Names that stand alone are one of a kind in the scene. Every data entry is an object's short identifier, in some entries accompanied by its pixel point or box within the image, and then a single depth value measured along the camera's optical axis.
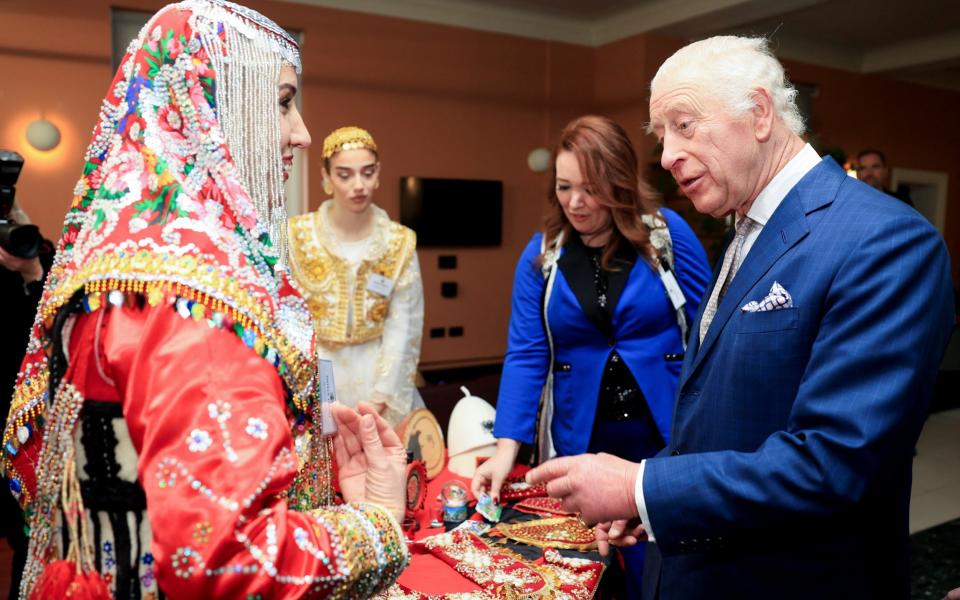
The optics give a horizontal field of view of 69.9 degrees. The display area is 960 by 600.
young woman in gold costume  3.09
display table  1.39
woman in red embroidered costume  0.78
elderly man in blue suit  0.99
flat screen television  6.15
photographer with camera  1.71
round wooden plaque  2.03
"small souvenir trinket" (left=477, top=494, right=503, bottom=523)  1.72
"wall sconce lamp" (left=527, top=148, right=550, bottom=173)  6.54
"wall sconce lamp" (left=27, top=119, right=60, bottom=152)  4.70
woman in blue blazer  2.05
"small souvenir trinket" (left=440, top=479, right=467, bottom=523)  1.72
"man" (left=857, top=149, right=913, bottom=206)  5.14
